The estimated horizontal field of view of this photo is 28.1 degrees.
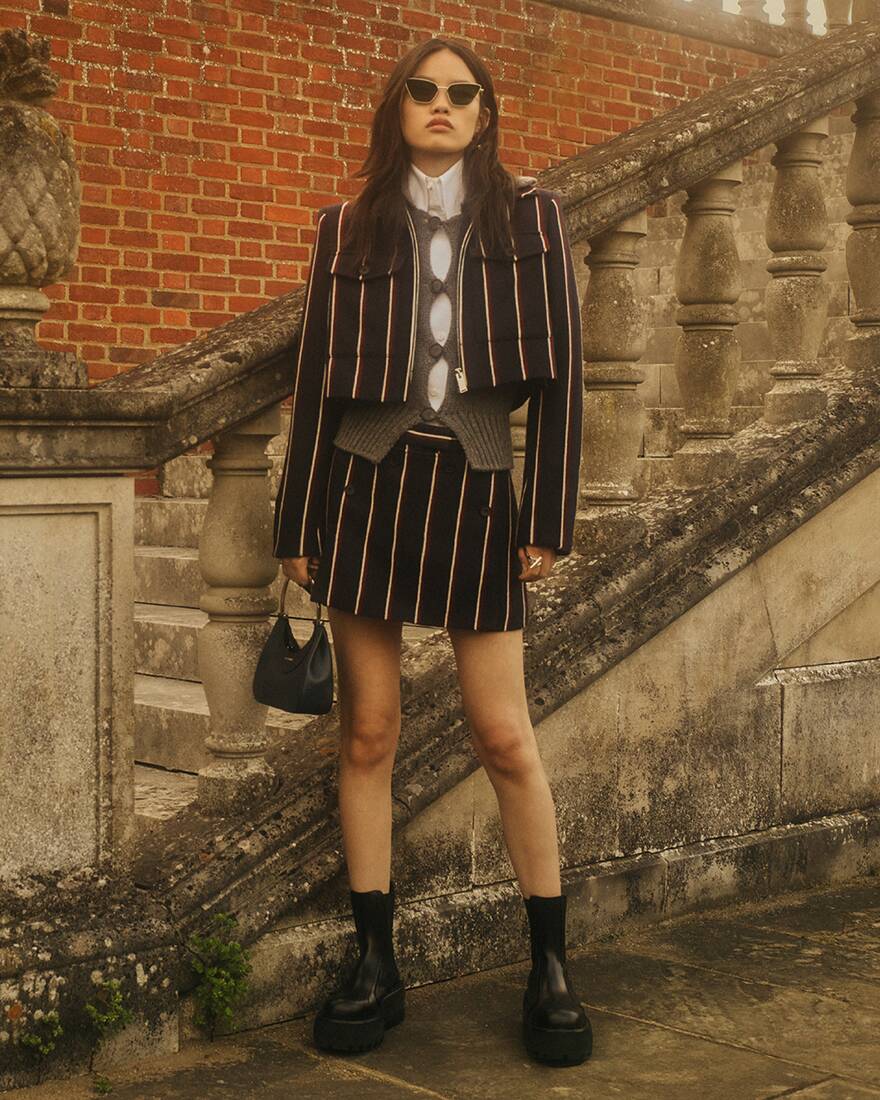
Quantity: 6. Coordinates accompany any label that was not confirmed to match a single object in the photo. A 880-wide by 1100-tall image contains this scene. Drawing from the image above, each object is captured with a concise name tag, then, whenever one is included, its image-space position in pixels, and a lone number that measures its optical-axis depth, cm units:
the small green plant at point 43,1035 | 329
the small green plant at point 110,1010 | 339
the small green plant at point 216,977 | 356
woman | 343
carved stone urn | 332
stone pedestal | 337
